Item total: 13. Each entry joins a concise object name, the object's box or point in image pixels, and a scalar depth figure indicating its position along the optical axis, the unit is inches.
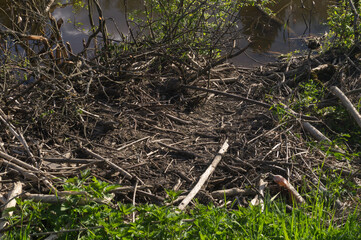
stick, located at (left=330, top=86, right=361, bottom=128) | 202.4
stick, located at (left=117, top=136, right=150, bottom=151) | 180.5
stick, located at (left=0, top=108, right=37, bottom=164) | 156.0
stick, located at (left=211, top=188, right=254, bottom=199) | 158.1
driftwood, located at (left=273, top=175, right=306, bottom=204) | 157.1
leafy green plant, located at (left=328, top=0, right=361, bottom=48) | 263.4
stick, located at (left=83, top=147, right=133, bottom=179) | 159.2
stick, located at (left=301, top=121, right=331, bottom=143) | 191.4
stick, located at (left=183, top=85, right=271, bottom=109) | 206.2
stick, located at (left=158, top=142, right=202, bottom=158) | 180.6
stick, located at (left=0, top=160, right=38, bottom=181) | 142.7
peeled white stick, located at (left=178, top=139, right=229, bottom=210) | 144.1
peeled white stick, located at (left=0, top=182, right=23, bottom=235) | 122.6
